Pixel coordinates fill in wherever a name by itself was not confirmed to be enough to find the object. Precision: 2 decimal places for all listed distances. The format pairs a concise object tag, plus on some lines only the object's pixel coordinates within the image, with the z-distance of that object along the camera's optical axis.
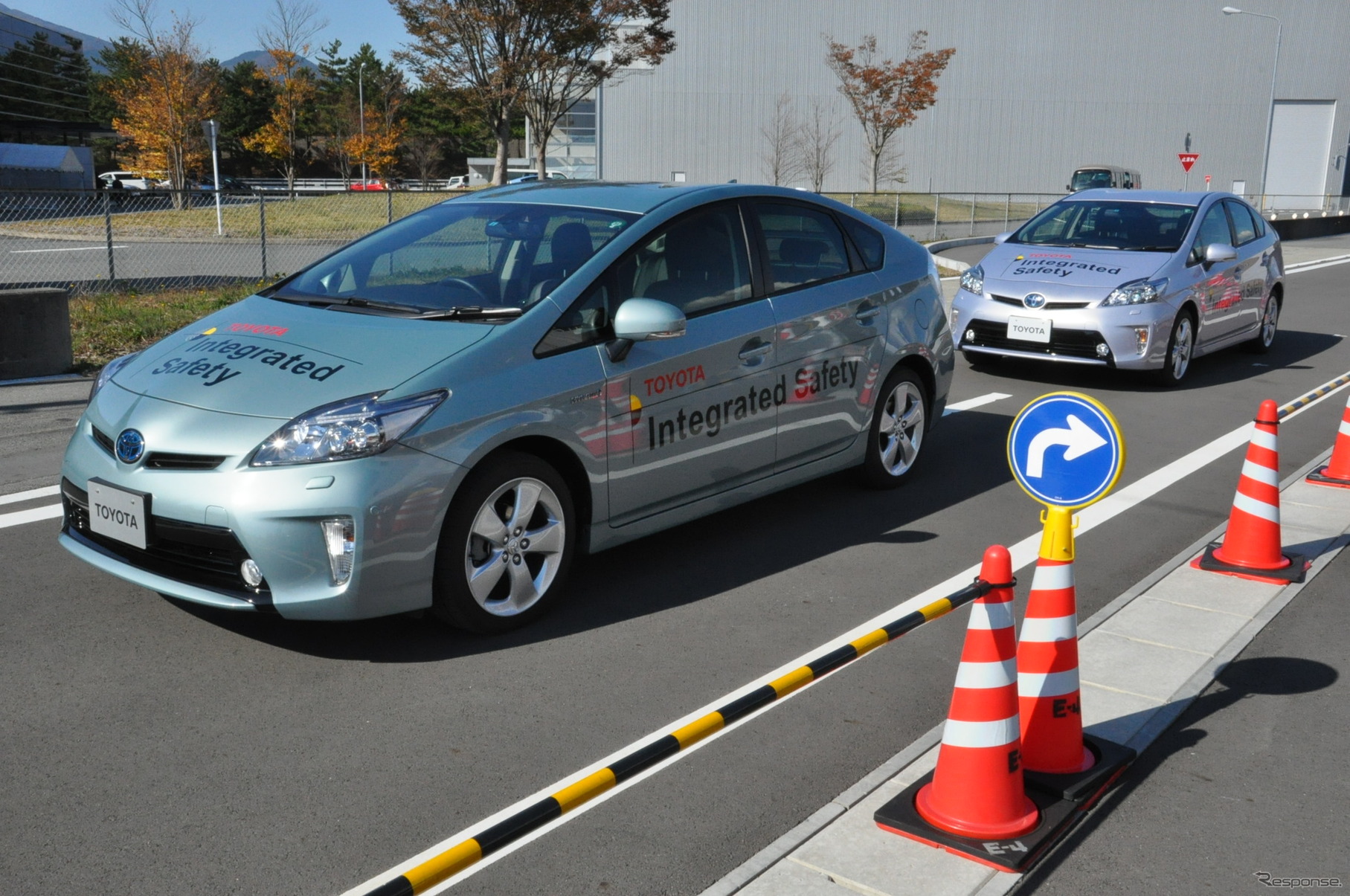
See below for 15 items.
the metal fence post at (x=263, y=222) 16.59
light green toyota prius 4.15
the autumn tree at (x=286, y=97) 41.34
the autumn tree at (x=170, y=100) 36.00
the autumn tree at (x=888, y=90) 43.62
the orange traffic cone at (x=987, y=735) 3.26
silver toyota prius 10.05
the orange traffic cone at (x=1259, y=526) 5.51
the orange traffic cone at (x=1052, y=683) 3.55
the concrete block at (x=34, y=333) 9.34
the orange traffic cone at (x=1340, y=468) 7.09
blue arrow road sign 3.58
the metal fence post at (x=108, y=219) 14.35
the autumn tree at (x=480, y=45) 24.77
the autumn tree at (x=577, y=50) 25.28
